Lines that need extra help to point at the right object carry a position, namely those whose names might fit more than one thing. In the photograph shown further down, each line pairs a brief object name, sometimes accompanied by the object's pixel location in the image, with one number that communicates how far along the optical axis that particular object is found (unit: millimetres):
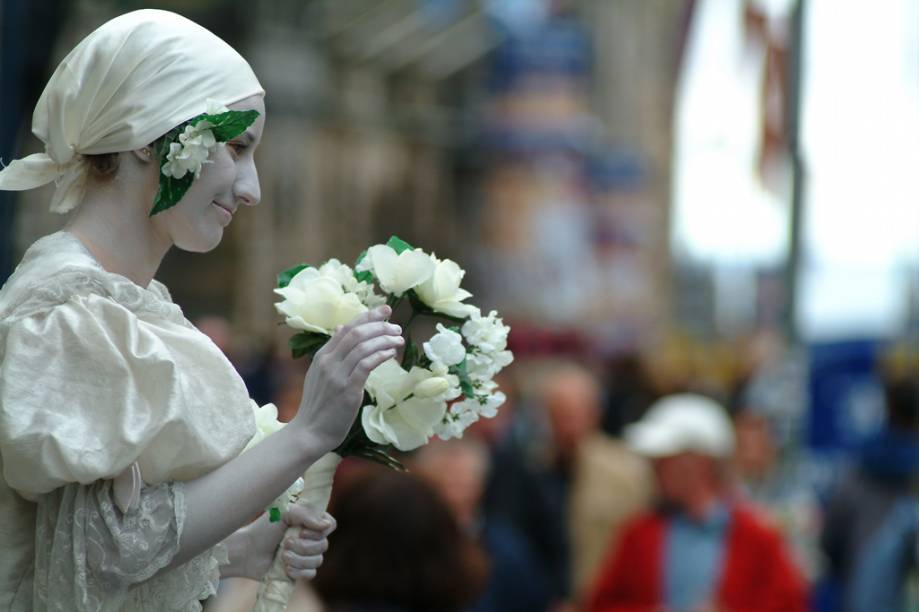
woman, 4437
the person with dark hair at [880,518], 14648
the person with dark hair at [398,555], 7664
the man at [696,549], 12867
